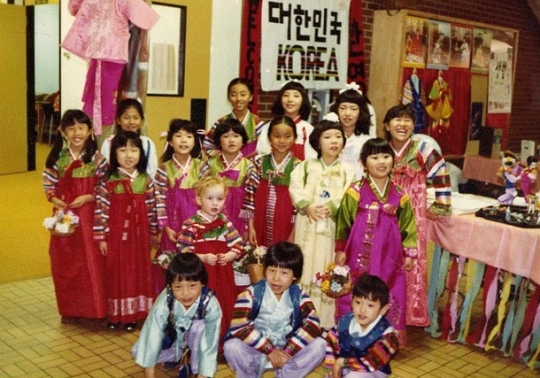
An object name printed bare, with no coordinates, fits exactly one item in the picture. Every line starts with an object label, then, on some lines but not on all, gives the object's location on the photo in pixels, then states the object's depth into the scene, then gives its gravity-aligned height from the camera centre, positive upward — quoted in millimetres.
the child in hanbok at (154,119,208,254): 3938 -492
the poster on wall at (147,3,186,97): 5293 +388
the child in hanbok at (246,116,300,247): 4016 -531
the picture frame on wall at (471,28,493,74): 7820 +757
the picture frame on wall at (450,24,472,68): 7504 +761
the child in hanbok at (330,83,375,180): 4191 -90
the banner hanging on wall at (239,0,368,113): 5605 +510
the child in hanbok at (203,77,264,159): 4512 -94
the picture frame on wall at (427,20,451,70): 7121 +725
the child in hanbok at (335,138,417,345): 3590 -651
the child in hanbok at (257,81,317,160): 4438 -55
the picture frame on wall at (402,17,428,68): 6797 +714
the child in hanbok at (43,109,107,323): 3938 -666
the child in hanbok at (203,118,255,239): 4031 -393
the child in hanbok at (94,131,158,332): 3875 -761
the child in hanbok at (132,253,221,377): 3109 -1028
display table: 3713 -978
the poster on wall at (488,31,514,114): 8203 +528
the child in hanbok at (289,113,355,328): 3828 -527
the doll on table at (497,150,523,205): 4121 -375
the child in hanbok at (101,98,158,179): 4102 -156
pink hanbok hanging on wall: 4355 +412
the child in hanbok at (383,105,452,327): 3910 -387
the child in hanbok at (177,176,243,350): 3463 -696
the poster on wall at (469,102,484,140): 8070 -78
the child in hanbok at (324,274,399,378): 2896 -1006
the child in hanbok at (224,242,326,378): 3055 -1035
